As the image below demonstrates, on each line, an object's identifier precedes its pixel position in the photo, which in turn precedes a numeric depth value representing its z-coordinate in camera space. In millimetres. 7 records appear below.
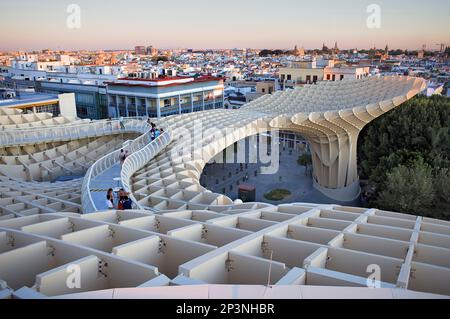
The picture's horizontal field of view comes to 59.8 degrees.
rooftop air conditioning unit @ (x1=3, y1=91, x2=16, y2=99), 41300
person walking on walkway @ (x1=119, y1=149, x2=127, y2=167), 19944
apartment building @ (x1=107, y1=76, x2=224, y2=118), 51406
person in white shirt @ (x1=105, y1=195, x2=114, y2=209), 13898
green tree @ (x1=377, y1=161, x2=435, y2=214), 24688
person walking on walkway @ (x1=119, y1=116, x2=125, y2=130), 30422
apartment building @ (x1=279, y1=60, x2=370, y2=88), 65188
